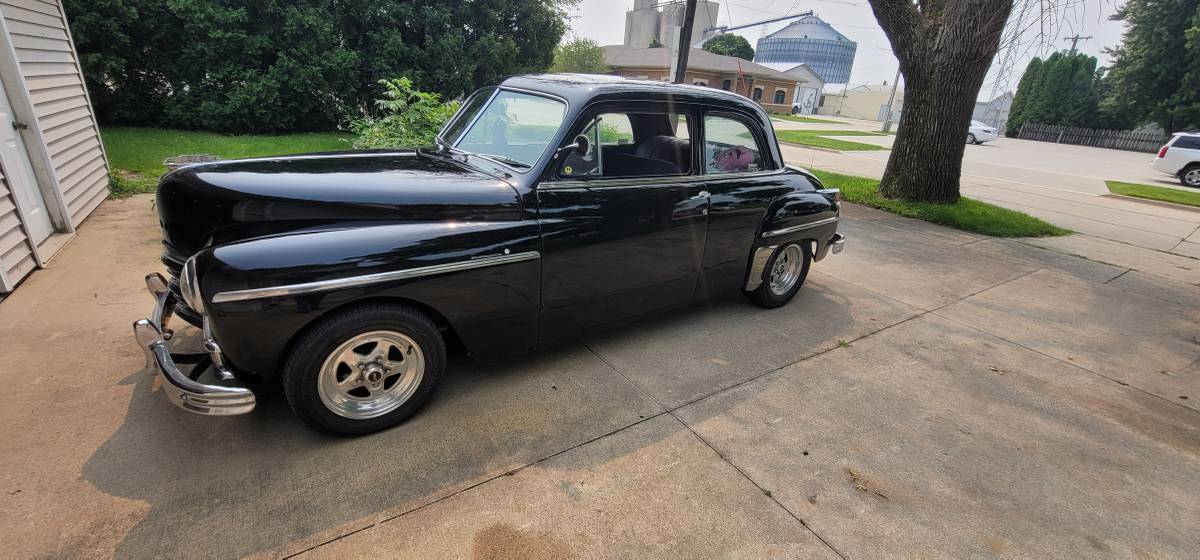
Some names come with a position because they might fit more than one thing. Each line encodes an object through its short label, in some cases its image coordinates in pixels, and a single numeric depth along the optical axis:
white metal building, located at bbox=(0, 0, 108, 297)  4.41
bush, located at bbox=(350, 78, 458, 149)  7.76
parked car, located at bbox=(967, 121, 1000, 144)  30.12
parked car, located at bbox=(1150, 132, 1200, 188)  16.14
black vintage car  2.42
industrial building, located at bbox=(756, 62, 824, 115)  61.00
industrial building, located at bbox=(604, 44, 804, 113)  43.94
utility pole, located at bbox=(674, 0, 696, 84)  9.00
